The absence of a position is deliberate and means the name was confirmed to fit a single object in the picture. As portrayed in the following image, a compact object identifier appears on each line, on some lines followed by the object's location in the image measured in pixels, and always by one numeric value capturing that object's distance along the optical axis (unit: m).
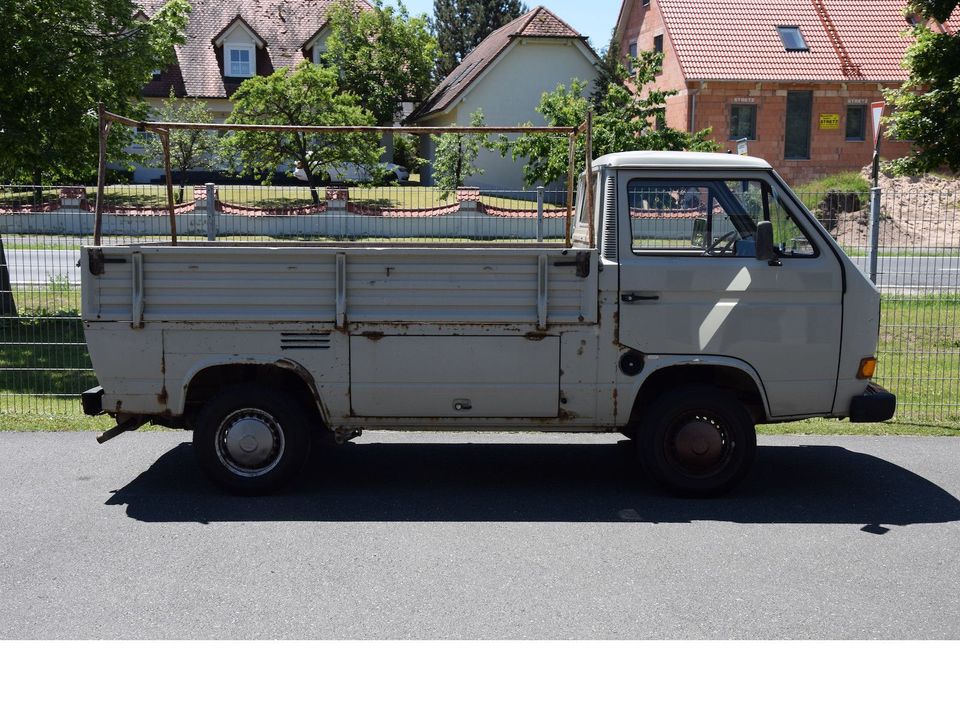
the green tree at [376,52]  44.81
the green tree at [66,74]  13.73
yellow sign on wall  38.62
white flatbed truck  7.13
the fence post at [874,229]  9.77
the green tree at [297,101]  33.09
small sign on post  12.17
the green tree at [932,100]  13.88
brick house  37.94
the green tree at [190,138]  21.17
